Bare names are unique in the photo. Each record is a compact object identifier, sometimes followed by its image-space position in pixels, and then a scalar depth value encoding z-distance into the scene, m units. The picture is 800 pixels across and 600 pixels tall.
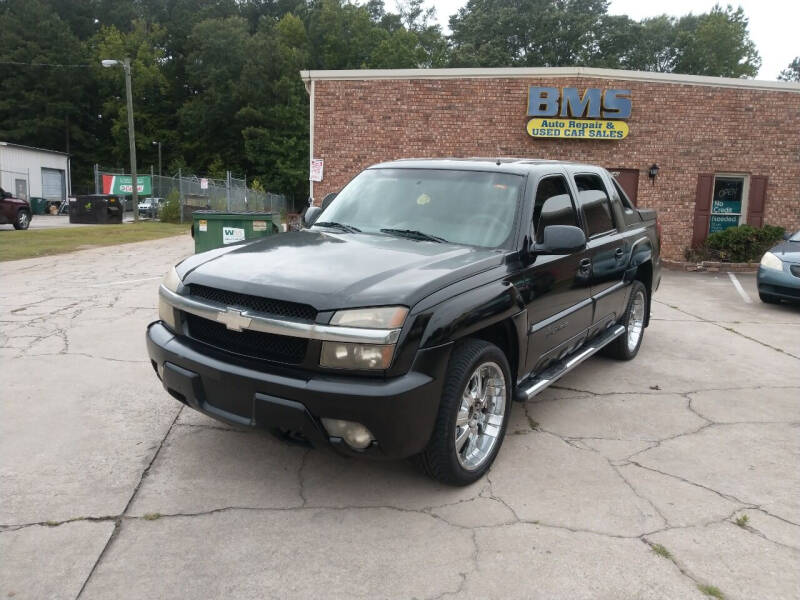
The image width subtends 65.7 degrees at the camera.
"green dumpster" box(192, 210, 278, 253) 9.25
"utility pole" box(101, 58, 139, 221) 28.71
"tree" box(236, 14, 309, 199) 52.85
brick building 14.88
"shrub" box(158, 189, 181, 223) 28.78
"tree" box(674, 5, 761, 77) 52.84
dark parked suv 20.72
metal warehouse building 37.19
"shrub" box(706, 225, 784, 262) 14.31
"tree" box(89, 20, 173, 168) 62.28
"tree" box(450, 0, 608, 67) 48.44
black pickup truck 2.82
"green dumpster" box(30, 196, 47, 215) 38.59
